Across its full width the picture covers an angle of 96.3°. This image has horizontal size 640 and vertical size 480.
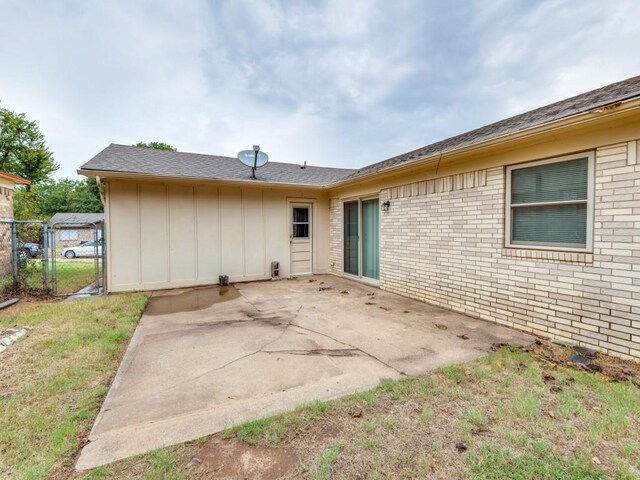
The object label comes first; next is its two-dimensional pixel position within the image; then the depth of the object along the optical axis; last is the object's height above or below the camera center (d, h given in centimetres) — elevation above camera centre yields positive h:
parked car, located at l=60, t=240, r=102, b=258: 1984 -139
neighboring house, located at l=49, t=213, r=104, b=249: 2489 +122
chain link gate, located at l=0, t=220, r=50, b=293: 606 -70
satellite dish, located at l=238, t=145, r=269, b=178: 823 +211
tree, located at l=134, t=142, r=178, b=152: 3167 +962
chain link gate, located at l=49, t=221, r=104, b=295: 640 -142
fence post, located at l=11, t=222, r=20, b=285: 598 -48
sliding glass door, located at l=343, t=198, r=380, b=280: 719 -23
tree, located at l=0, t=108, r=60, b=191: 1970 +589
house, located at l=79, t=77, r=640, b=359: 314 +17
